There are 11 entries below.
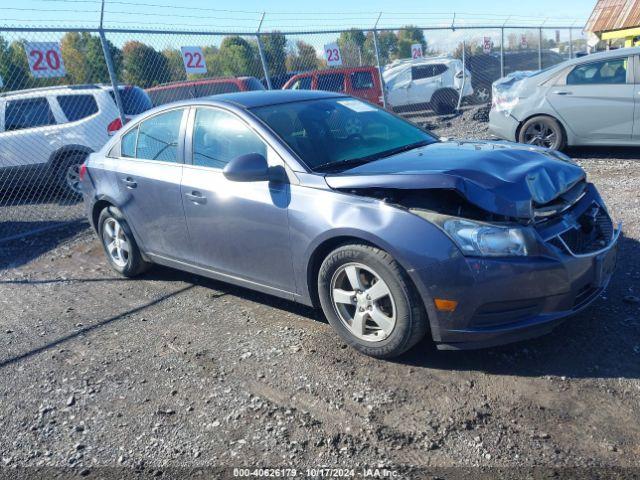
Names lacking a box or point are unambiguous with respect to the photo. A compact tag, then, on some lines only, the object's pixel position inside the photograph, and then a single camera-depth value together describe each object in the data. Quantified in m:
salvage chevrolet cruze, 3.35
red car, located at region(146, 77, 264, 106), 13.26
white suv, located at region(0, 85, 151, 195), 9.58
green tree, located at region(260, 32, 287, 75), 13.49
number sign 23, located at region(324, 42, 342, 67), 12.84
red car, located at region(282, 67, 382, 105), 15.47
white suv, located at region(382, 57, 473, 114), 19.75
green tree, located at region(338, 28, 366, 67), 16.75
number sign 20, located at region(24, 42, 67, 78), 7.84
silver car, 8.20
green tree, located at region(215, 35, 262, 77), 14.52
